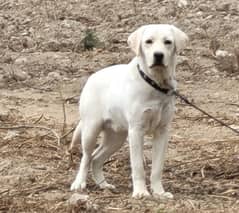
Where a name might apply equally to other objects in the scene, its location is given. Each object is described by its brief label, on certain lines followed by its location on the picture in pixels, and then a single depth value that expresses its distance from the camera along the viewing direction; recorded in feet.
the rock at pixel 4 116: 32.03
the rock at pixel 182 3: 50.39
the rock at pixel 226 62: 40.81
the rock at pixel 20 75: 40.24
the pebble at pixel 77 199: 20.92
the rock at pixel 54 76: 40.27
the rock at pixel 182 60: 42.14
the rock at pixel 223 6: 49.65
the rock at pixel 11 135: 28.78
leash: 21.90
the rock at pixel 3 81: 39.35
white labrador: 21.72
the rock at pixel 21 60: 42.50
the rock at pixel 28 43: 45.68
